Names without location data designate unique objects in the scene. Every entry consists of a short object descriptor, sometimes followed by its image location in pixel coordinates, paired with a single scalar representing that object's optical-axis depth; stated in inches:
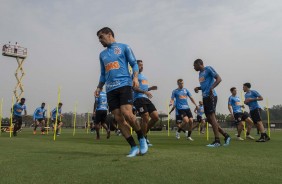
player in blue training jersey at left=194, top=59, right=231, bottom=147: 288.0
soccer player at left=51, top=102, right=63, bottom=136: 640.4
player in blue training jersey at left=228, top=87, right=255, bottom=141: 498.3
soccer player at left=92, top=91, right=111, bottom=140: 474.3
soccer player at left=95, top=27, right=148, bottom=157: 191.3
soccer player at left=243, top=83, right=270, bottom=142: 409.7
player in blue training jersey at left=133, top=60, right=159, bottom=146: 292.5
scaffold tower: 1921.8
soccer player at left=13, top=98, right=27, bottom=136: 628.8
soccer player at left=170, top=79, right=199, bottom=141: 490.3
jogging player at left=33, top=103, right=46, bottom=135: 777.6
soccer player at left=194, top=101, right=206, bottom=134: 805.9
